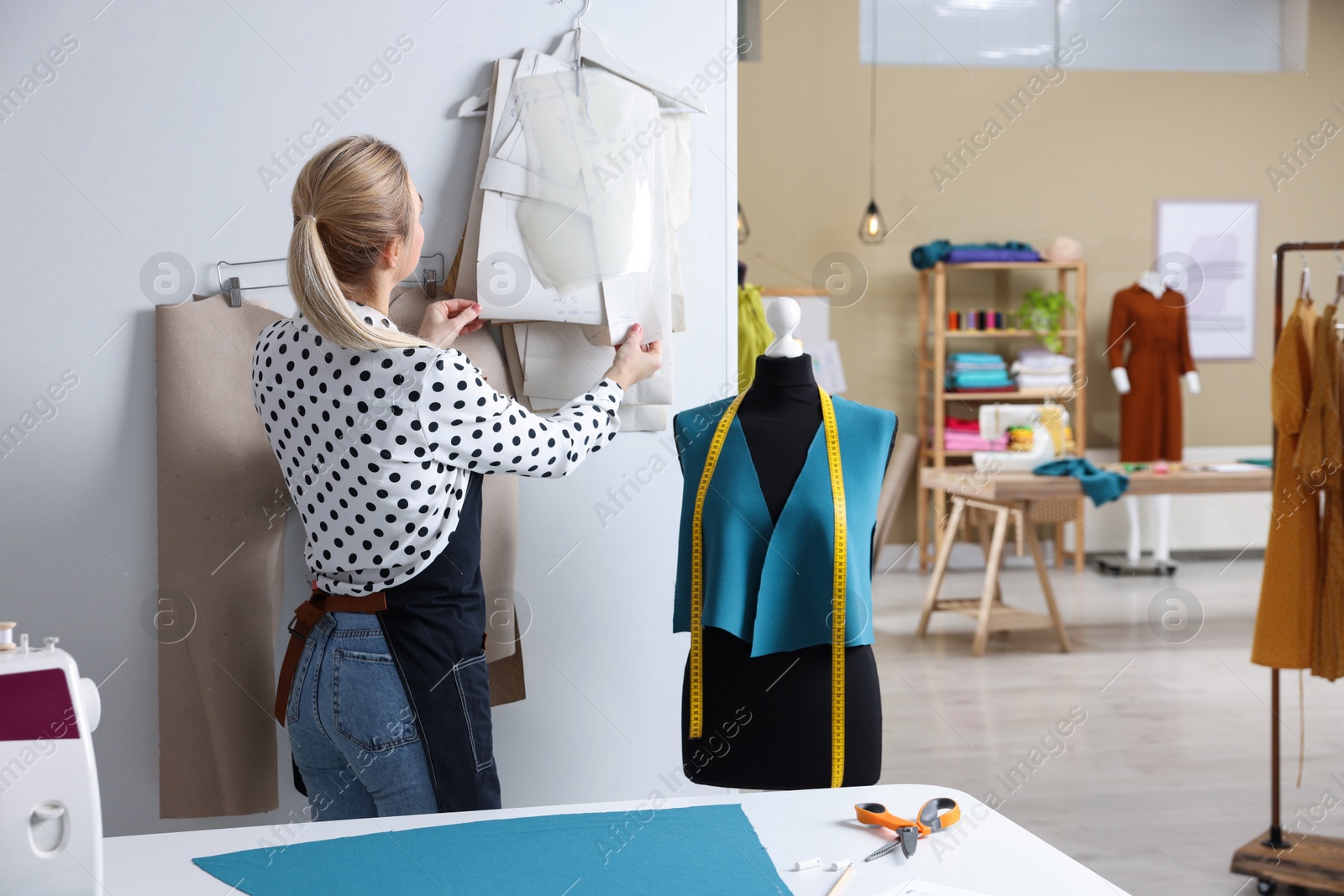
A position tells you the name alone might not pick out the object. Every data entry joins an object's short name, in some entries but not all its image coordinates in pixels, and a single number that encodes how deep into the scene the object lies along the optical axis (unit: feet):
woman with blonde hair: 4.83
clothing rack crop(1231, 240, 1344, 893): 8.42
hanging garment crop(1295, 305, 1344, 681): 8.51
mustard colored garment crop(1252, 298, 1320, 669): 8.70
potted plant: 22.02
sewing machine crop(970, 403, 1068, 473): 16.72
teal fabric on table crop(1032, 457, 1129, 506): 15.16
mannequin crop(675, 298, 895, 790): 5.66
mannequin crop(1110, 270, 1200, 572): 22.17
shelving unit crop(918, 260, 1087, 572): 21.80
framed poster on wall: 23.56
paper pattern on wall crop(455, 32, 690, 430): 6.72
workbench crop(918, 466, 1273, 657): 15.46
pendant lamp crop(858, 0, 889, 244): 21.95
